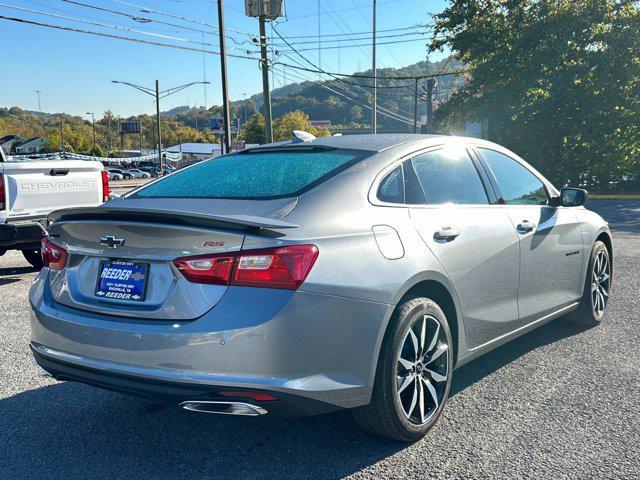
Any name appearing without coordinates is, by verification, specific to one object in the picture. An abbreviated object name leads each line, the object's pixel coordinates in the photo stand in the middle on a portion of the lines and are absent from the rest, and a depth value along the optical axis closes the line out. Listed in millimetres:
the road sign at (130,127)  135250
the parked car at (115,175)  72188
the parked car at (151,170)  83725
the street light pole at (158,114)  43406
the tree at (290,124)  93938
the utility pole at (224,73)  22875
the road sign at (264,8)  23719
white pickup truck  7301
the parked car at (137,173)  76862
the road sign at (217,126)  27844
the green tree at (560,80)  23266
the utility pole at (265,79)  23719
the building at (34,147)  74738
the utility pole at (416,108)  45125
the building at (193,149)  98819
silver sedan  2518
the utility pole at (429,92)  38166
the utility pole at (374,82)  39425
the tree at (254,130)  87500
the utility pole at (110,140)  142938
